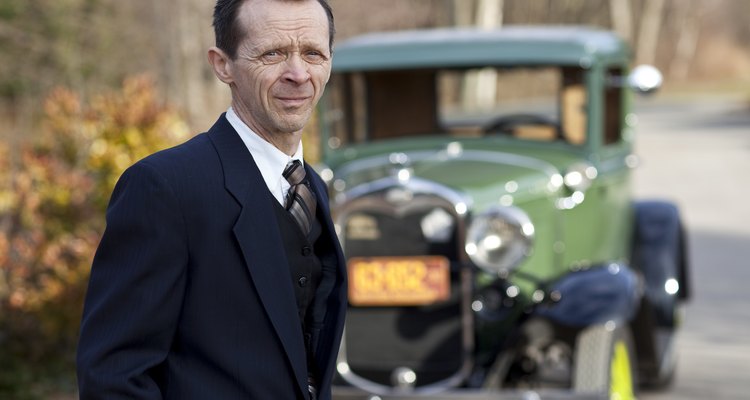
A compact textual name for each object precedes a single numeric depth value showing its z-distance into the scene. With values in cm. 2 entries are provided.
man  321
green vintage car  901
